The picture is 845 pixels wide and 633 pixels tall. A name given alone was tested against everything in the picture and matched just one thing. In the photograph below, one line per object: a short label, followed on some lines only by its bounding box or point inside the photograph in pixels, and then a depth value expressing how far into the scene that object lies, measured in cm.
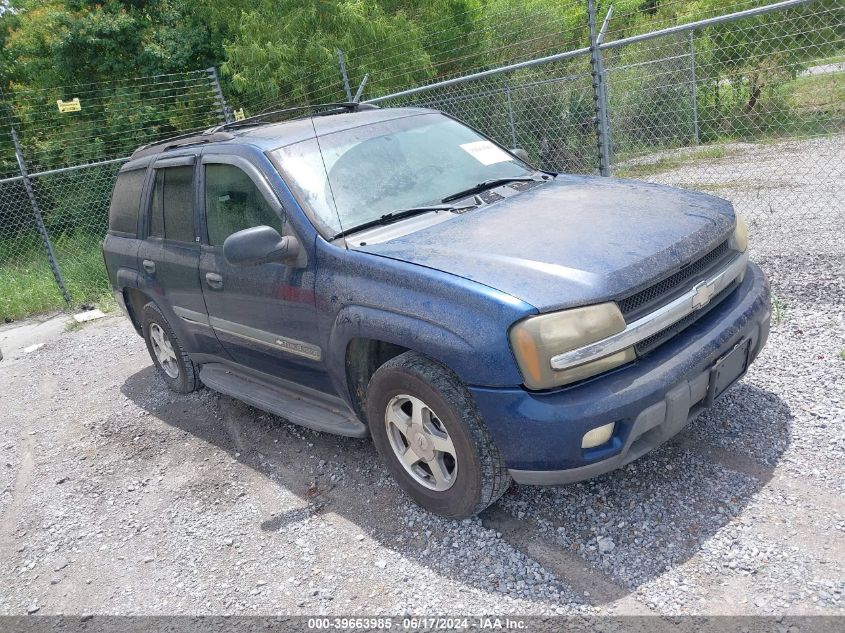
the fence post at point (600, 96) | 584
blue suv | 279
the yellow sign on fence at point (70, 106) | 982
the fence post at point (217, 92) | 1088
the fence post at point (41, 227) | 911
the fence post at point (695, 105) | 1060
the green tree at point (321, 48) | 1169
